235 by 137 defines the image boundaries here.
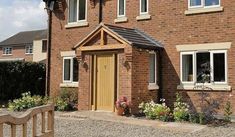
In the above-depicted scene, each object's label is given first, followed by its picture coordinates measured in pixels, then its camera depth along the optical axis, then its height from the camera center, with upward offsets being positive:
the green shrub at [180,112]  13.08 -1.20
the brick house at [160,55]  14.60 +1.01
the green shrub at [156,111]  13.38 -1.22
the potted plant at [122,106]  14.20 -1.07
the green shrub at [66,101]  17.00 -1.07
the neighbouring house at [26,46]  56.75 +5.27
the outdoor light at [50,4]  19.91 +4.03
